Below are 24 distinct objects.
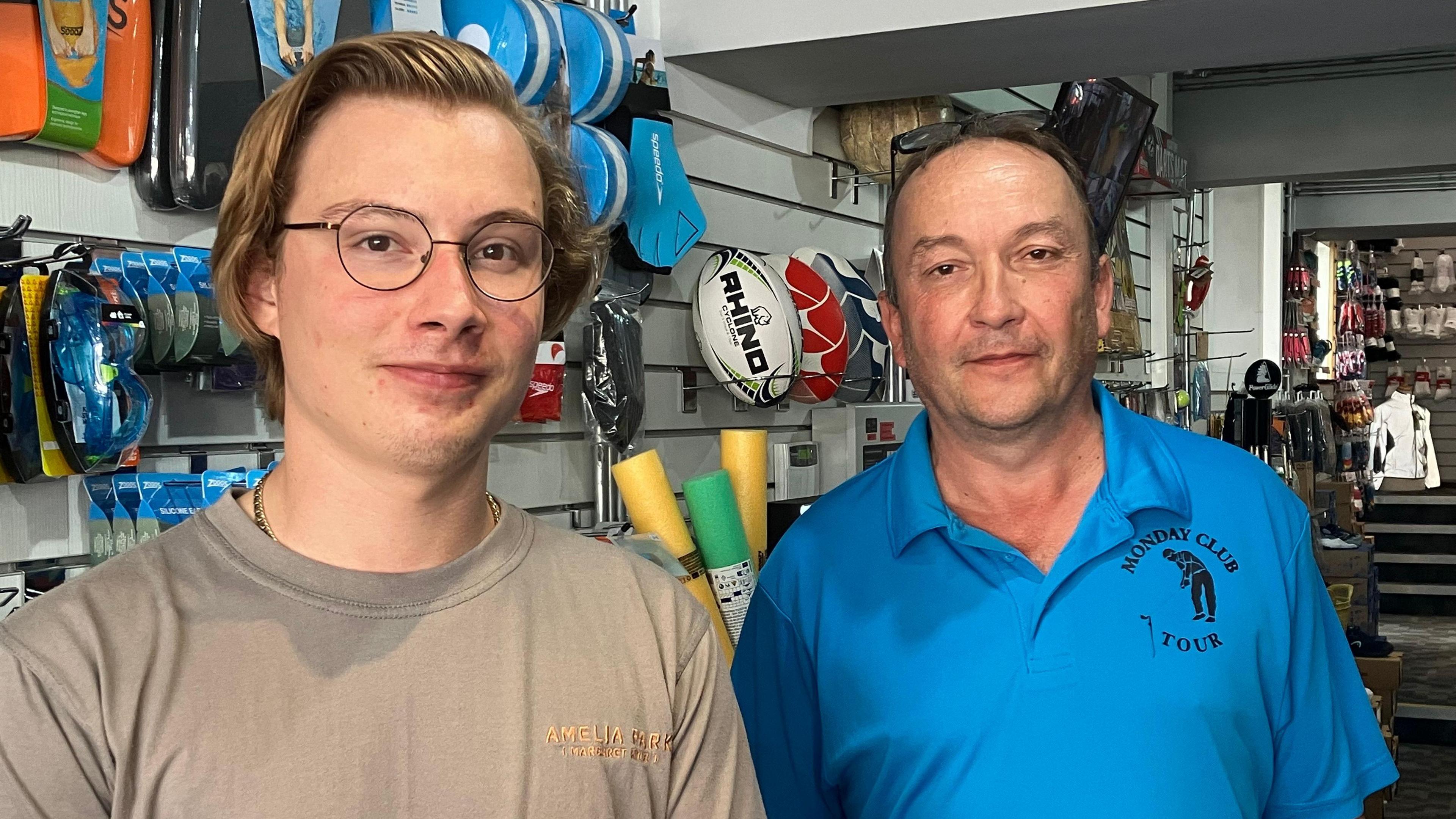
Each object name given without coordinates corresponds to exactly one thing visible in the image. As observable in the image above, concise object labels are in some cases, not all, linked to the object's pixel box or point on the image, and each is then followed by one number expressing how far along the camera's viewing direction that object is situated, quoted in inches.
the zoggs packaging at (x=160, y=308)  75.5
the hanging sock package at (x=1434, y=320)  575.5
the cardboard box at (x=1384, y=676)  232.2
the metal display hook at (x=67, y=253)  70.1
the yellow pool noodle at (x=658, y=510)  109.4
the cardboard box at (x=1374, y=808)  199.8
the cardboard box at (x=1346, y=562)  251.1
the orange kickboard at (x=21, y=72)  69.3
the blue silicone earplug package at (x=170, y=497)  76.0
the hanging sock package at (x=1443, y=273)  569.6
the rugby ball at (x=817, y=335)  139.3
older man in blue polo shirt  62.2
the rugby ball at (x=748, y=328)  131.4
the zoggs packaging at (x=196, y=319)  76.5
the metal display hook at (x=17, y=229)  70.4
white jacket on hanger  533.3
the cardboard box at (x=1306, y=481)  289.7
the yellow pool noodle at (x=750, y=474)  125.6
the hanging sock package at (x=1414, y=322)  581.9
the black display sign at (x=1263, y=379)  260.5
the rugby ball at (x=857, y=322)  149.6
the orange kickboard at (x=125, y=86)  76.1
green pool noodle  111.7
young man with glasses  40.0
